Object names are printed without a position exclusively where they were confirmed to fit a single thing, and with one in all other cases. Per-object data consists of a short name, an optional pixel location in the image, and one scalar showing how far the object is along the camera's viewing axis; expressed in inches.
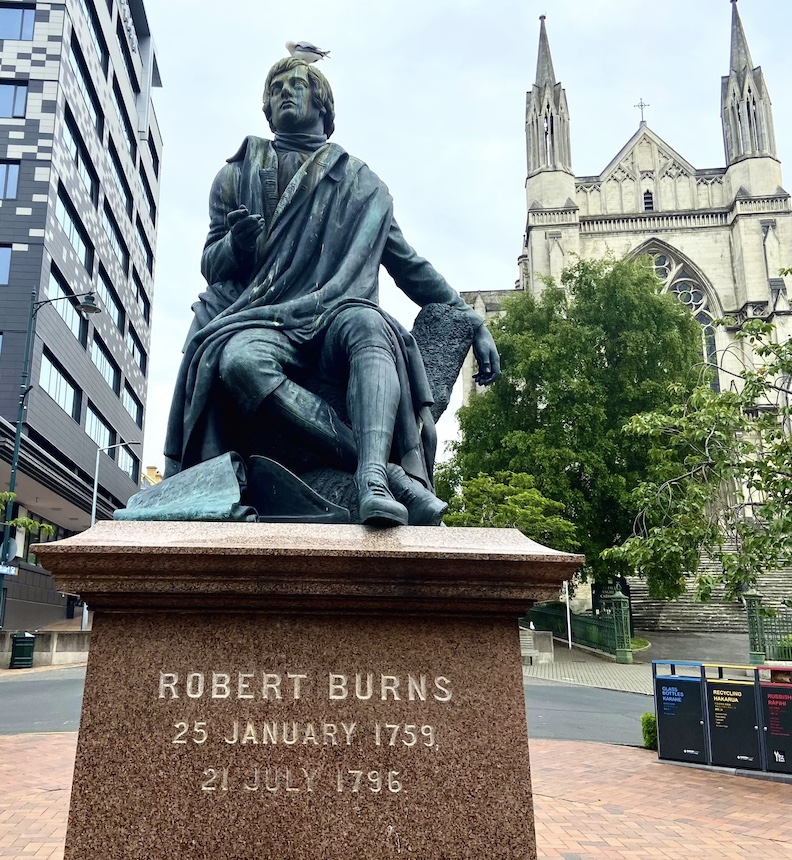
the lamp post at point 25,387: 870.3
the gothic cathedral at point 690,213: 1937.7
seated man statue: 152.4
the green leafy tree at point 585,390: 1195.9
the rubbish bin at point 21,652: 831.1
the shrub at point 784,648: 785.7
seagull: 185.2
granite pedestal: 116.3
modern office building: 1232.2
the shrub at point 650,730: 415.5
